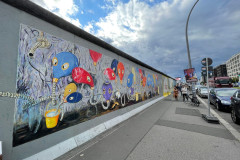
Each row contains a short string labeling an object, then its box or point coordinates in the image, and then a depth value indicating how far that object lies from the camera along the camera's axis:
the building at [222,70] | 110.19
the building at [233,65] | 79.78
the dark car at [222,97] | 7.14
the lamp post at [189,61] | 10.88
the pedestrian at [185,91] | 11.81
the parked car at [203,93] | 14.91
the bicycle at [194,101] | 9.28
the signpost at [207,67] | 5.57
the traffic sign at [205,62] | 6.04
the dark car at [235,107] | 4.77
